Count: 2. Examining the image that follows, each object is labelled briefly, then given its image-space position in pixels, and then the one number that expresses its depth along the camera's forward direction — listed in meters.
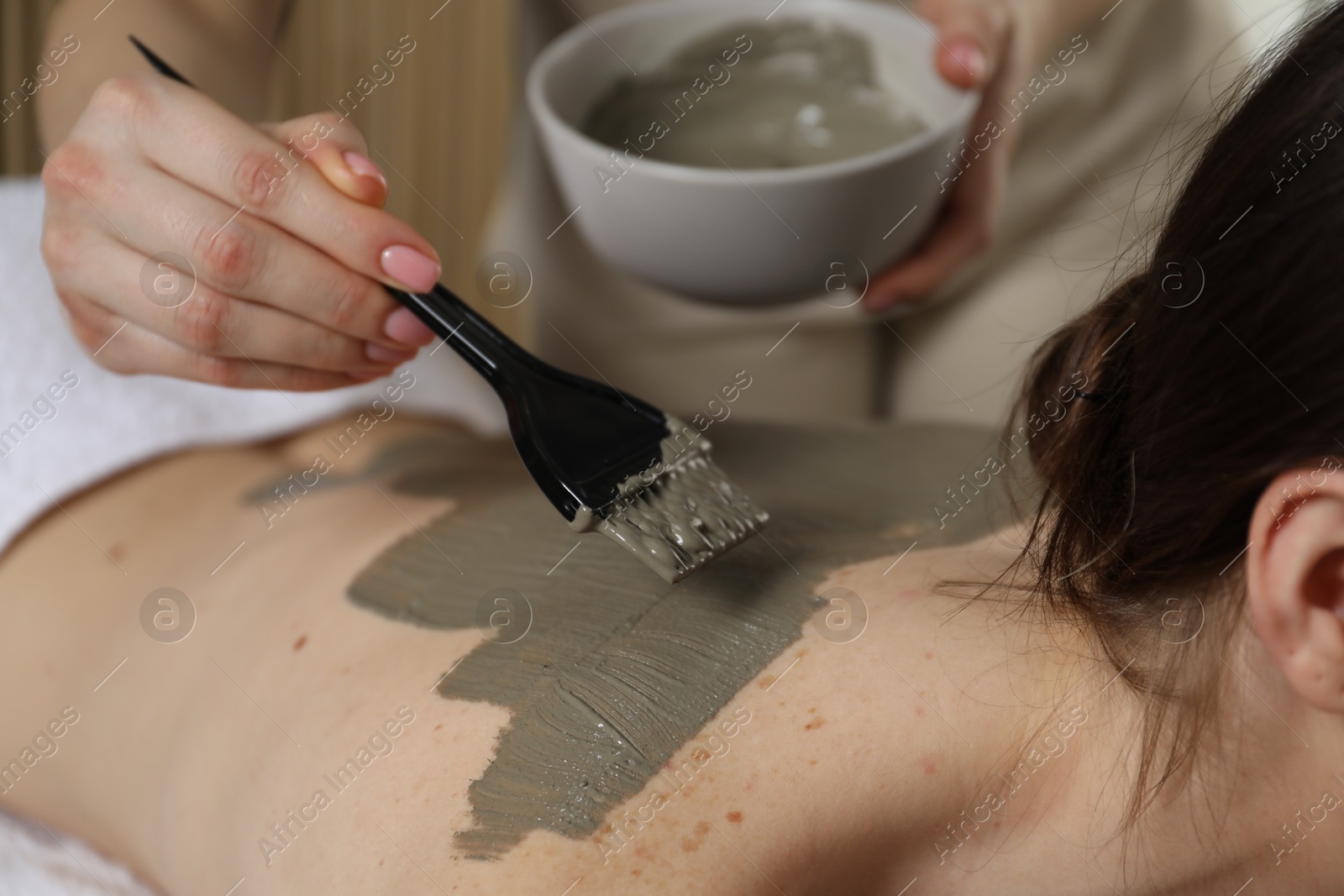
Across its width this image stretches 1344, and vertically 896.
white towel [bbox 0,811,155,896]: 0.86
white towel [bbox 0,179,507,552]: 0.91
